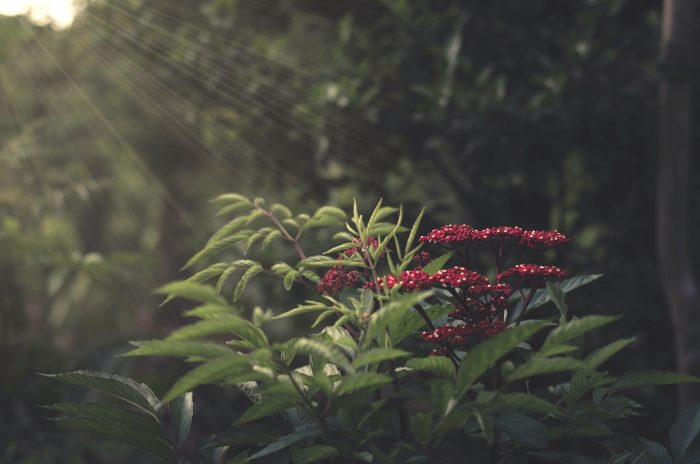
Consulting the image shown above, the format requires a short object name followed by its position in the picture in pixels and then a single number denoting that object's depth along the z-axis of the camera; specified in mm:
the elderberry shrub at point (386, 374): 1297
